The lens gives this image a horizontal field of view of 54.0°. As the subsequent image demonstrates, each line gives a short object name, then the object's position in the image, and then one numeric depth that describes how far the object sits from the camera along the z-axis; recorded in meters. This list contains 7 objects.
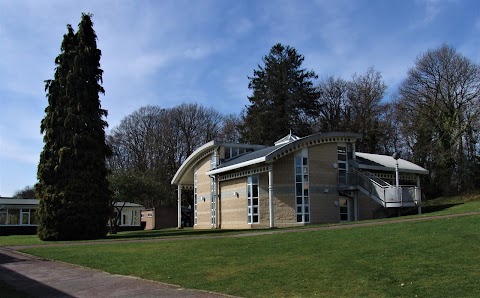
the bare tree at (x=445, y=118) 43.12
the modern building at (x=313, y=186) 30.23
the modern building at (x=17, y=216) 45.75
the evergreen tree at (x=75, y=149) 29.02
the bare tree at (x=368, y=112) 54.03
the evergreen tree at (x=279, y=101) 57.25
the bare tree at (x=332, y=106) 59.03
